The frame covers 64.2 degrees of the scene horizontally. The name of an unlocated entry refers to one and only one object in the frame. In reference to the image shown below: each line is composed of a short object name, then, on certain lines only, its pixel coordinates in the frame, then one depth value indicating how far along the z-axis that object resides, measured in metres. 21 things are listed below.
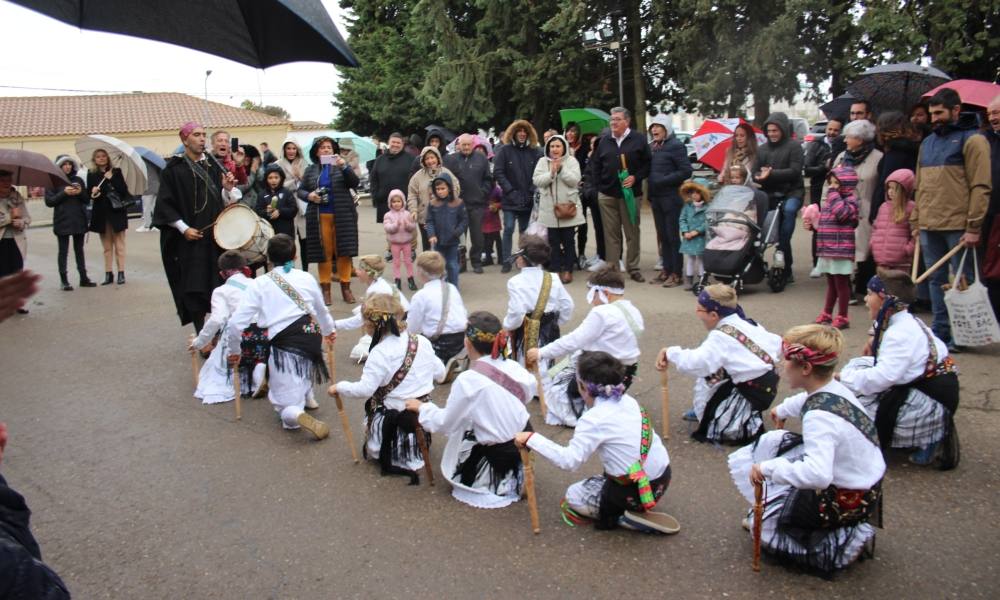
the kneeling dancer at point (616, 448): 3.94
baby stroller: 8.98
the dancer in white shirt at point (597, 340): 5.39
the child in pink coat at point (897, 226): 7.51
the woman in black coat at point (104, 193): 11.90
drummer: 7.68
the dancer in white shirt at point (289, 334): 5.70
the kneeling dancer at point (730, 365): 4.99
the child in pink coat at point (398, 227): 10.41
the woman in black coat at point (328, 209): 9.74
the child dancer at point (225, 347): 6.34
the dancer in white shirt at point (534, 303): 6.25
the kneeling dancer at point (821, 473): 3.47
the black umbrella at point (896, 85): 8.82
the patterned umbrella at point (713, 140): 12.05
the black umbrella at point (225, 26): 1.79
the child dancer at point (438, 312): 6.56
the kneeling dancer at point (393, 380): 4.89
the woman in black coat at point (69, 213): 11.92
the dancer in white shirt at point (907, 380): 4.56
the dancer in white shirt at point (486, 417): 4.39
